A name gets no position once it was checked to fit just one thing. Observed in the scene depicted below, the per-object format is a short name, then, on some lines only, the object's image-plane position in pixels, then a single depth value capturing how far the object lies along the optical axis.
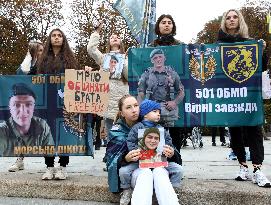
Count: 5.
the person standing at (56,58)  4.90
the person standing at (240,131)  4.31
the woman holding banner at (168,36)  4.72
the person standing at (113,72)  5.45
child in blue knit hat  3.41
